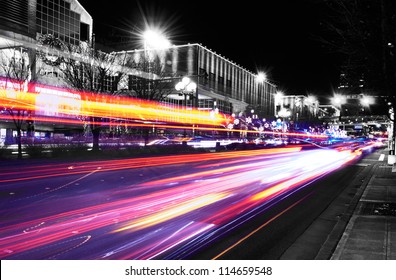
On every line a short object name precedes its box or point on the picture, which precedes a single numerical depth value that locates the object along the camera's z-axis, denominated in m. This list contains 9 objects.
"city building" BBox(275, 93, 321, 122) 116.21
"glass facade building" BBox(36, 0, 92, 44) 49.03
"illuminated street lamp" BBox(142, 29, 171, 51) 28.52
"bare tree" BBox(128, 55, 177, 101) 37.81
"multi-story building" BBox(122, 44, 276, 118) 75.19
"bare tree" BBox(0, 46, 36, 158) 29.06
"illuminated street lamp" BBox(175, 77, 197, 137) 33.59
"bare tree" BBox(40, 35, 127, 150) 33.03
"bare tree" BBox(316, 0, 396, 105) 9.46
